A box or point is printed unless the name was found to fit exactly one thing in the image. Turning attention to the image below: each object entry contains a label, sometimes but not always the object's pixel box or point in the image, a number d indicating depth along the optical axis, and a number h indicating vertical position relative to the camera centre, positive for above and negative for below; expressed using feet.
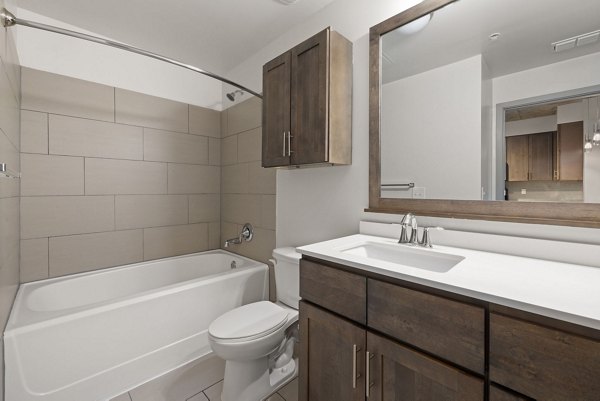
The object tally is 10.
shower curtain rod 4.49 +3.09
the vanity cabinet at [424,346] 1.96 -1.35
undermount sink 3.63 -0.84
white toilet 4.53 -2.46
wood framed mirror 3.27 +1.30
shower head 8.35 +3.34
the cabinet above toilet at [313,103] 4.95 +1.89
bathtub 4.34 -2.51
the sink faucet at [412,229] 4.13 -0.47
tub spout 8.20 -1.05
